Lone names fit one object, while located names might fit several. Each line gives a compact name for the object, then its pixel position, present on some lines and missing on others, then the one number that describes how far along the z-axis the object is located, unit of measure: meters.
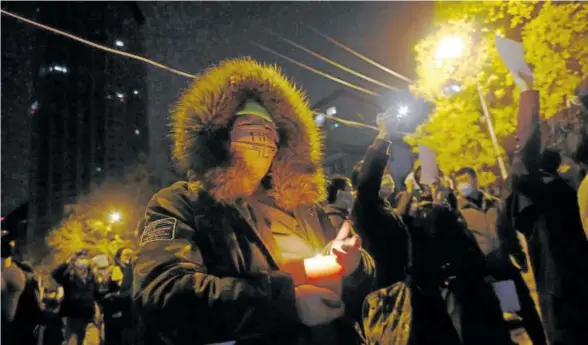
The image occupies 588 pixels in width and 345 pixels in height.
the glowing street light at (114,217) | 22.31
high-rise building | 35.72
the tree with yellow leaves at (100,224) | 21.42
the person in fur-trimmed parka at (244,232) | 1.08
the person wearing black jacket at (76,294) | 5.18
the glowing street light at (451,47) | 9.07
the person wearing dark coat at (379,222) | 2.06
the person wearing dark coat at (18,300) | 3.88
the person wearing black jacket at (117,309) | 4.43
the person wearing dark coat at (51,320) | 4.87
